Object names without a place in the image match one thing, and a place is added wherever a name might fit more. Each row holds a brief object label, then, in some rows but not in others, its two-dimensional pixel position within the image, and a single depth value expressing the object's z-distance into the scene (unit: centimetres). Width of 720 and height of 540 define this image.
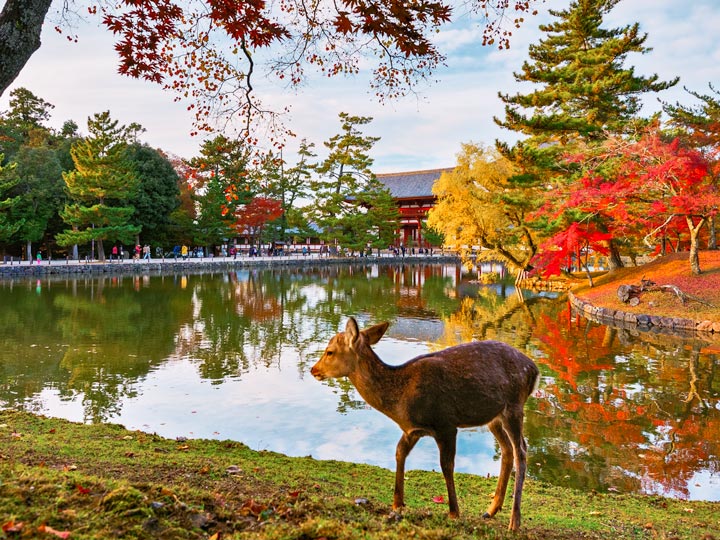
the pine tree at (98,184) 3231
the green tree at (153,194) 3912
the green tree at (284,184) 4566
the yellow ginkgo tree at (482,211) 2751
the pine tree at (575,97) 2188
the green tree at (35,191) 3303
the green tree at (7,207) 2897
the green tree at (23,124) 3758
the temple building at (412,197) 5897
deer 350
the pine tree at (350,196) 4391
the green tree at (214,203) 4134
